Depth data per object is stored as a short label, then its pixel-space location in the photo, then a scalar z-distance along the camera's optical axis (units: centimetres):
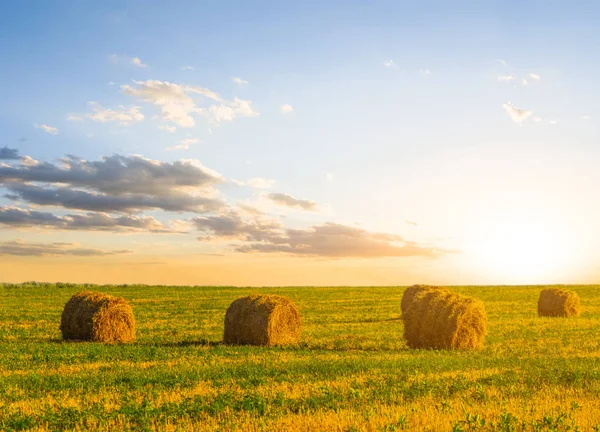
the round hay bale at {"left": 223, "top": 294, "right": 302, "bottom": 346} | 2564
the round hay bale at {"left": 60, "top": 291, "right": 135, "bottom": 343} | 2739
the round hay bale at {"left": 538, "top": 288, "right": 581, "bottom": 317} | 4434
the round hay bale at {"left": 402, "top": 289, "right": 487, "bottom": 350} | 2481
